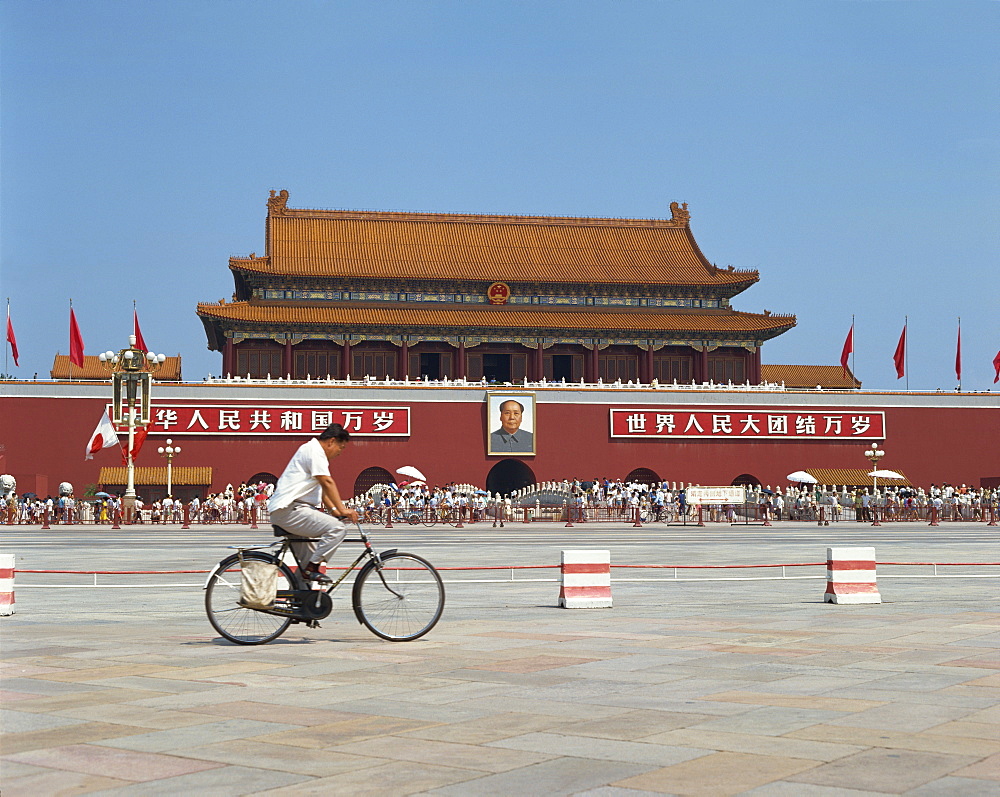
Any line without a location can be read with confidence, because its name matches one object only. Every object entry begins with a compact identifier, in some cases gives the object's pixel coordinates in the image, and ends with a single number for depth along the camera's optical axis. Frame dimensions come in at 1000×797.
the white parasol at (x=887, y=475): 50.36
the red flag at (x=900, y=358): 55.72
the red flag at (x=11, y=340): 51.91
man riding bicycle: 9.27
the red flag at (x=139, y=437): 45.28
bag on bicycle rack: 9.22
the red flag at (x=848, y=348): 55.34
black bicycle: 9.41
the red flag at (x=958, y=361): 56.78
